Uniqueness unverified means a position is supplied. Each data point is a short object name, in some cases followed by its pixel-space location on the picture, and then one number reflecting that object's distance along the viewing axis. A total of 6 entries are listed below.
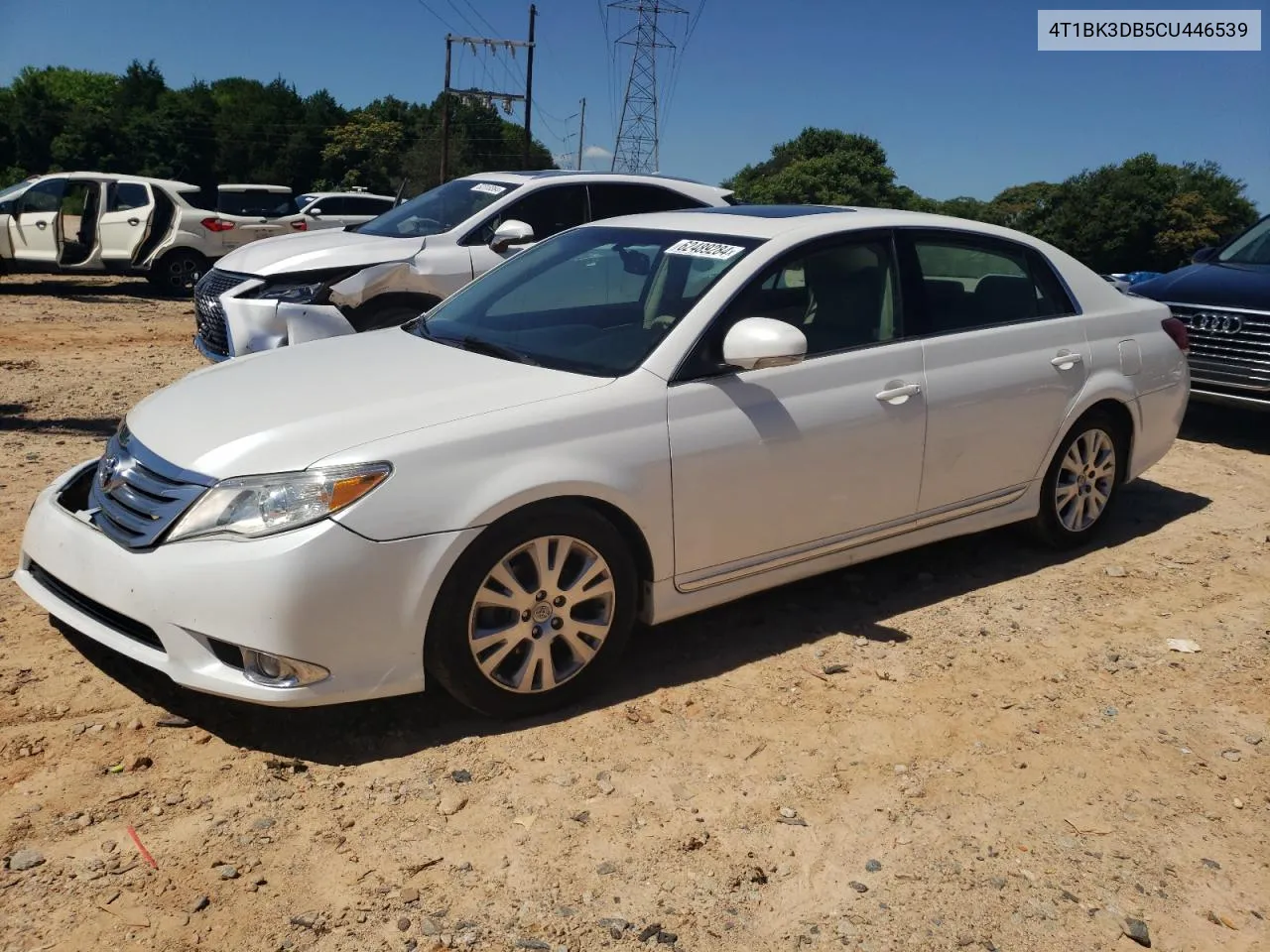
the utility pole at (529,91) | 42.09
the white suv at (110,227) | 15.61
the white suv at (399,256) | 7.61
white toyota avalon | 3.34
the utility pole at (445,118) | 42.18
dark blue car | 7.96
